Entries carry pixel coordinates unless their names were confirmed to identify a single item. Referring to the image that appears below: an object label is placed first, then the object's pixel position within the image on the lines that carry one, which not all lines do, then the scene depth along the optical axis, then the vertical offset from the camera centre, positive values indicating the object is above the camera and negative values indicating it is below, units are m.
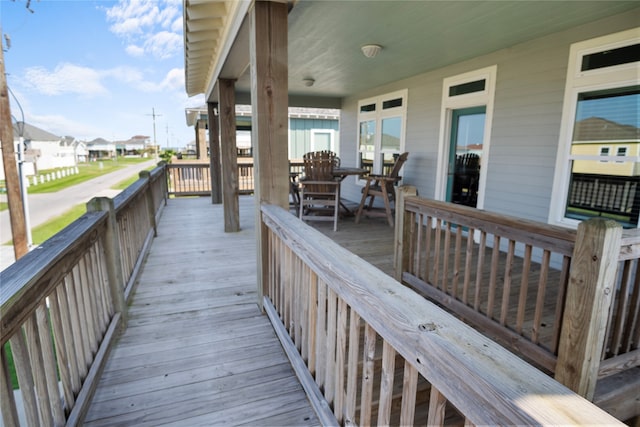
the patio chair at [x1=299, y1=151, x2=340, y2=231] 5.16 -0.44
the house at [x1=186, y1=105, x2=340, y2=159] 12.02 +0.89
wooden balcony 0.70 -0.87
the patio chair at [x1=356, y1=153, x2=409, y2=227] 5.31 -0.57
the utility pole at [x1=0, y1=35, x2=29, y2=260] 5.59 -0.40
